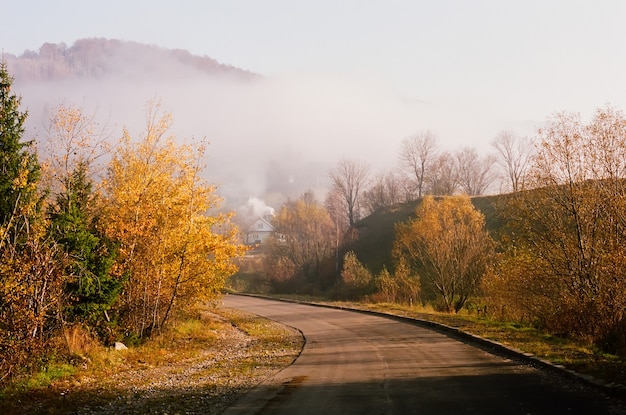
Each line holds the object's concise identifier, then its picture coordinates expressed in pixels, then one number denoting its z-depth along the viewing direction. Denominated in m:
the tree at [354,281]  49.34
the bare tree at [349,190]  91.25
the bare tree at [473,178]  101.50
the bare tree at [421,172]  97.73
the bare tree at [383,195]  100.50
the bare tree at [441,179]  97.44
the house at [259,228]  169.38
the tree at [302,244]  65.75
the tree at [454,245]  34.50
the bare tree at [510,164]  83.19
